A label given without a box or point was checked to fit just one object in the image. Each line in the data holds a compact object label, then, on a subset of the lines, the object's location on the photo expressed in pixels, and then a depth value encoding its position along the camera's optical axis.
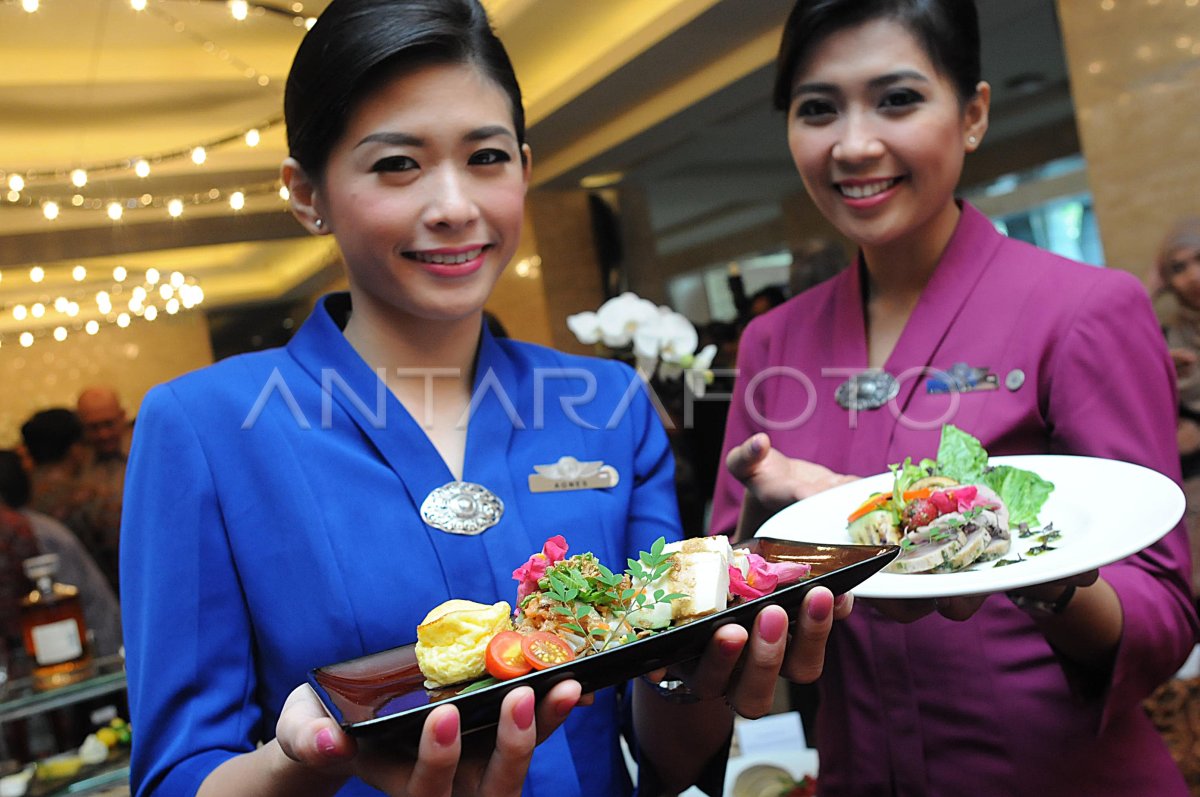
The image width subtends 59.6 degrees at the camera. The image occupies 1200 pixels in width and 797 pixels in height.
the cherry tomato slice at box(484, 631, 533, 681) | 0.96
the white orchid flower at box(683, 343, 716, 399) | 2.62
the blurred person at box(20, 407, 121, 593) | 2.47
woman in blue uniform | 1.22
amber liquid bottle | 2.39
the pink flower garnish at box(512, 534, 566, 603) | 1.13
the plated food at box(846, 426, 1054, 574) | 1.38
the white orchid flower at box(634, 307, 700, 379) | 2.59
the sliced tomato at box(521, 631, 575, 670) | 0.96
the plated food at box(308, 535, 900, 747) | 0.89
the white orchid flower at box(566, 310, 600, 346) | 2.63
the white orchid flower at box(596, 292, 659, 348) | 2.61
